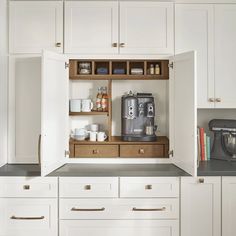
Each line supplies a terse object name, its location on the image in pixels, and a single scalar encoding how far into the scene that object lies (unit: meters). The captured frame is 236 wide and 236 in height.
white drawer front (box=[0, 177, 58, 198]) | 2.74
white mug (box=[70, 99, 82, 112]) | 3.12
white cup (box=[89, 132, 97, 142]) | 3.14
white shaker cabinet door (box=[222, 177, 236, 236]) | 2.73
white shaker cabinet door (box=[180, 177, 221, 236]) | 2.73
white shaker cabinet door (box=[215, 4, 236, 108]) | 3.06
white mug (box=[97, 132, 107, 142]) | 3.13
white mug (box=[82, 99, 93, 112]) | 3.14
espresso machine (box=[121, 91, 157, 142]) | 3.10
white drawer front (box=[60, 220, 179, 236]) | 2.74
